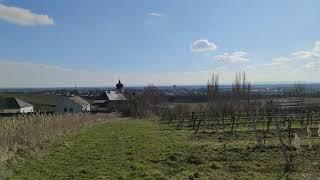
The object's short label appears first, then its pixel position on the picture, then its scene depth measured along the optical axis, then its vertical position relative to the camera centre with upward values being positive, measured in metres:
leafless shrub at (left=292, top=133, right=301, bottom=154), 7.17 -1.62
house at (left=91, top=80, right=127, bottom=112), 46.78 -3.28
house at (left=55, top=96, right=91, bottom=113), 41.41 -3.32
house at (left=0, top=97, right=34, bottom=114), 40.12 -3.32
